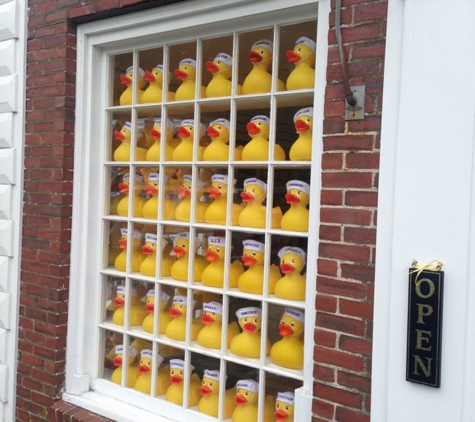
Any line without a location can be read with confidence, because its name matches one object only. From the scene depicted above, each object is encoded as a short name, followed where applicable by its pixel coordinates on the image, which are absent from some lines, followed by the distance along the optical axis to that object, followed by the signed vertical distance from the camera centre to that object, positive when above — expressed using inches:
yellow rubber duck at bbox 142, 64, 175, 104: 146.6 +28.8
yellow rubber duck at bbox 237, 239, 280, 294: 126.6 -15.1
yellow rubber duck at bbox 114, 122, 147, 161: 151.3 +13.1
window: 122.3 -2.6
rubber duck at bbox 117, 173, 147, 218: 150.5 -0.4
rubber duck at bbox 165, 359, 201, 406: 138.3 -45.0
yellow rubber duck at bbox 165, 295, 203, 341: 139.1 -30.2
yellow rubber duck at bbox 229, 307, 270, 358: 127.3 -29.7
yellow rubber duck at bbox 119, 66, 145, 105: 151.0 +30.2
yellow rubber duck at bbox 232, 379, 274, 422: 126.4 -44.7
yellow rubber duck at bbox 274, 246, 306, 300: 121.2 -15.6
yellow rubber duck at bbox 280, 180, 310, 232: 121.2 -0.5
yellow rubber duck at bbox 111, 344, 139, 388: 150.1 -44.5
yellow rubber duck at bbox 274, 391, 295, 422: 121.7 -43.4
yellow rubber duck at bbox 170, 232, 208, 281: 138.8 -14.9
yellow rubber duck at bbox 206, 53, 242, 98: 134.3 +30.2
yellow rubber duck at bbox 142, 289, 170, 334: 144.9 -29.3
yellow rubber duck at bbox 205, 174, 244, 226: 133.5 -0.4
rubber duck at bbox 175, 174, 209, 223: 138.7 -0.2
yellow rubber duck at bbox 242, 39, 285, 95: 128.4 +30.5
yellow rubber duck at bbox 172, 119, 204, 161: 139.4 +14.4
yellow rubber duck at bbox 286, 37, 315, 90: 121.4 +30.5
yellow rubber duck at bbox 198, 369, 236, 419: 132.3 -45.5
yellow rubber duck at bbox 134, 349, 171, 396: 144.3 -45.3
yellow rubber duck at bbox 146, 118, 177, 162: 145.7 +14.7
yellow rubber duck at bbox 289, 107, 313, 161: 120.5 +14.4
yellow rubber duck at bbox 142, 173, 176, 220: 144.7 -1.2
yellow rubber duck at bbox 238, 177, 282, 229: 126.3 -1.4
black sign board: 94.7 -19.9
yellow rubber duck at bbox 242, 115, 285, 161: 127.3 +13.7
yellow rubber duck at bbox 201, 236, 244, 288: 132.2 -15.4
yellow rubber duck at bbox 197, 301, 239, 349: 133.0 -29.3
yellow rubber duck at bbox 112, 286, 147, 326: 151.4 -29.7
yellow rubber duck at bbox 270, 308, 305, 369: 120.5 -29.2
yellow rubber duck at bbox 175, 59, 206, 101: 140.6 +29.7
